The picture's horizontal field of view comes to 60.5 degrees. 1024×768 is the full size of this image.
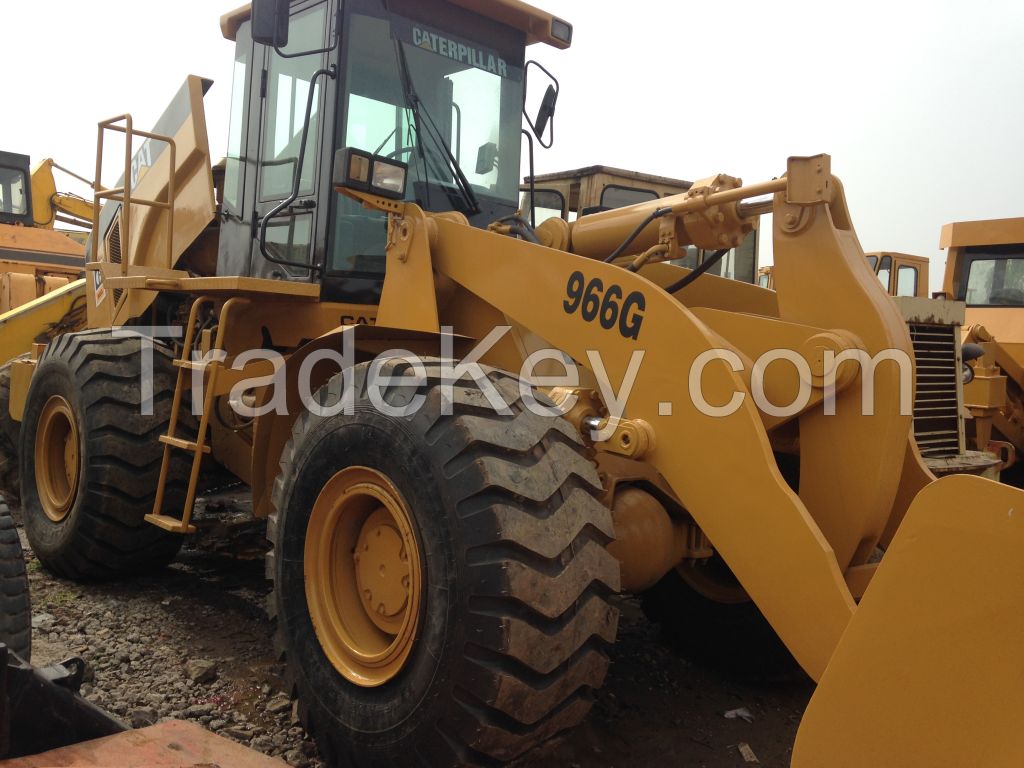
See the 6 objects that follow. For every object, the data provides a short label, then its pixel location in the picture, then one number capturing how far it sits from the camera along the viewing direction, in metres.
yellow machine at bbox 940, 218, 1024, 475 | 8.24
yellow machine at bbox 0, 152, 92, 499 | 7.88
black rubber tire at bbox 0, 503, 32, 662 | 2.77
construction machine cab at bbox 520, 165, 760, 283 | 7.95
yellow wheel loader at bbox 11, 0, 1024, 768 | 1.96
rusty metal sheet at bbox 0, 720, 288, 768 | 1.82
